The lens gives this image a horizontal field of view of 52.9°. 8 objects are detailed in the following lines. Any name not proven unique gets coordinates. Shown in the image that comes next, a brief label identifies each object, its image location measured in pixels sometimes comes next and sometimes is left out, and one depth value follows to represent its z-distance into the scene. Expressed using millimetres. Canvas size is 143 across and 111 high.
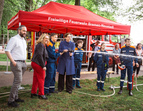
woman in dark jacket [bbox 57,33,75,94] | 4875
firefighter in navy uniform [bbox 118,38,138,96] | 4957
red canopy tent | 5473
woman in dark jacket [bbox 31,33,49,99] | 3904
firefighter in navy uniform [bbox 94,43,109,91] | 5281
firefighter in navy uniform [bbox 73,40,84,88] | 5504
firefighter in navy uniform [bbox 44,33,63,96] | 4488
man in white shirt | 3458
